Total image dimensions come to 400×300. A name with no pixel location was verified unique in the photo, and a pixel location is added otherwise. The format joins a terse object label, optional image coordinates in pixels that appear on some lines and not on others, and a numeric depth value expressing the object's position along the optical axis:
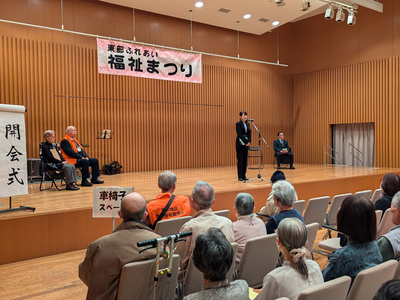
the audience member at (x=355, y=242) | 1.93
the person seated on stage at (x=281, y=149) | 10.45
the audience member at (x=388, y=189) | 3.47
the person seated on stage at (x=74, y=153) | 6.30
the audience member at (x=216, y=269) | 1.50
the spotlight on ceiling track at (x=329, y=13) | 8.47
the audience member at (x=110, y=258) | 1.92
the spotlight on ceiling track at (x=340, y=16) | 8.59
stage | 3.88
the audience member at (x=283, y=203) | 2.86
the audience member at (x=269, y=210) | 3.50
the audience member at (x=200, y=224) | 2.42
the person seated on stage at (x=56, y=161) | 5.95
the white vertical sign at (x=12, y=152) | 4.06
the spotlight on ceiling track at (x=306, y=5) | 8.30
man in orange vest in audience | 3.14
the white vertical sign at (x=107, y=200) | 3.06
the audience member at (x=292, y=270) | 1.65
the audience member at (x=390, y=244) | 2.28
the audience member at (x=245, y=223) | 2.73
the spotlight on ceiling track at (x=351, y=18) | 8.84
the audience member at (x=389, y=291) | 0.85
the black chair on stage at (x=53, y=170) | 5.97
